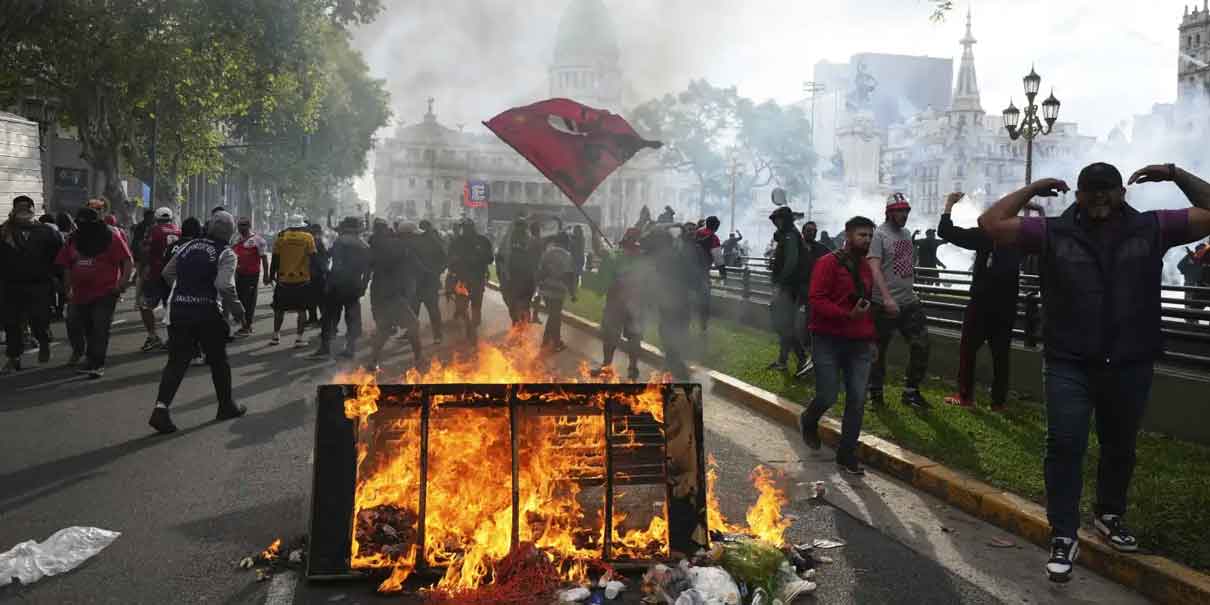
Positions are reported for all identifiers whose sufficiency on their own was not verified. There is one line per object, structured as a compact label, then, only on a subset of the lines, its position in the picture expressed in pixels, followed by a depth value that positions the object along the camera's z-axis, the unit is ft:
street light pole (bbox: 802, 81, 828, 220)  338.87
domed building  344.90
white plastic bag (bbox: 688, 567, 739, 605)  12.01
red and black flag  37.85
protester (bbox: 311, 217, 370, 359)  35.24
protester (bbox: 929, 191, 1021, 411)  25.32
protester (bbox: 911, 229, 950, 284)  57.93
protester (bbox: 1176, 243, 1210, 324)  26.17
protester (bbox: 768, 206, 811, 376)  32.99
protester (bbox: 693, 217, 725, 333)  40.46
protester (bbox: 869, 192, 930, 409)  25.59
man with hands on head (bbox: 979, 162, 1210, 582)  13.85
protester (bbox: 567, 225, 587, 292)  77.61
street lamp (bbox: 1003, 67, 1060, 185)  66.33
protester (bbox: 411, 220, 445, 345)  43.04
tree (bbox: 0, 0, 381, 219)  66.85
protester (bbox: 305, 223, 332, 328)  39.73
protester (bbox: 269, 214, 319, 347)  38.58
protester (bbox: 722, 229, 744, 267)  79.48
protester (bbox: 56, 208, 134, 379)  30.40
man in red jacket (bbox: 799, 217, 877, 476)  20.22
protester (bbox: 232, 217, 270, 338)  42.98
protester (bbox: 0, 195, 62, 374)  32.48
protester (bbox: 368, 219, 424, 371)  32.86
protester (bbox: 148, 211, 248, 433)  23.39
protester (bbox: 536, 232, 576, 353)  39.73
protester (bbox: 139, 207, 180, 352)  37.96
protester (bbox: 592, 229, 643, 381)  32.22
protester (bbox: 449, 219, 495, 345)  46.62
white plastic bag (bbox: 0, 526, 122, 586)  13.19
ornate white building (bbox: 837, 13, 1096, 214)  337.72
